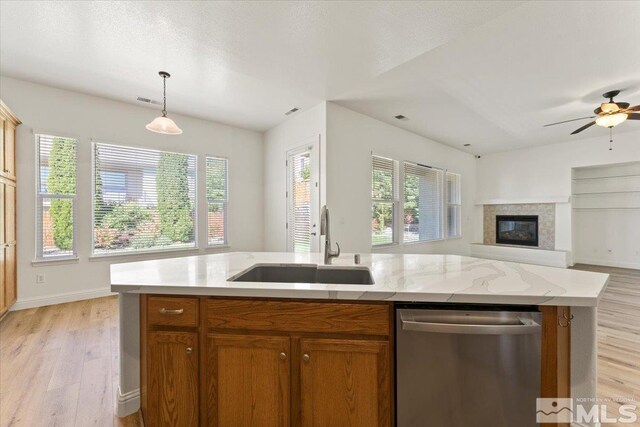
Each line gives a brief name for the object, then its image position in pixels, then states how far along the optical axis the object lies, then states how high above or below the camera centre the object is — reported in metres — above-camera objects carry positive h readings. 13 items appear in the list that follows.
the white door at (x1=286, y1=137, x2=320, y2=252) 4.08 +0.22
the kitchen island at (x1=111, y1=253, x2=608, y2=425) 1.12 -0.52
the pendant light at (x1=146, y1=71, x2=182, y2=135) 2.68 +0.84
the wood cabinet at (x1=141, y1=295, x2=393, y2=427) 1.18 -0.67
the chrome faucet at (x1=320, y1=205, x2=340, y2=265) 1.78 -0.13
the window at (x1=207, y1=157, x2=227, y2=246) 4.77 +0.19
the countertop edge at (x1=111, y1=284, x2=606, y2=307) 1.06 -0.35
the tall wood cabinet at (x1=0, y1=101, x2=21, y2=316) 2.87 +0.03
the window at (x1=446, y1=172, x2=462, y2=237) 6.63 +0.17
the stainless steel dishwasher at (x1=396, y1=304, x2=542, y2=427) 1.11 -0.64
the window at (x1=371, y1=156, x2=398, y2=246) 4.73 +0.19
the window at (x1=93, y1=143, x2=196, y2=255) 3.85 +0.18
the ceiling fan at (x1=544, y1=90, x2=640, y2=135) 3.47 +1.26
